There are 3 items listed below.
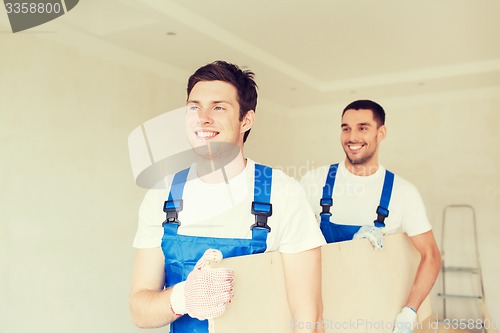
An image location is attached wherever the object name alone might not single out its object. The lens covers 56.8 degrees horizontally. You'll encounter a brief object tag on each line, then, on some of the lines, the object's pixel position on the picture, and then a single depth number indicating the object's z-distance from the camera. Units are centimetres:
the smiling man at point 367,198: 230
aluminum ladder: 511
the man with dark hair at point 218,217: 139
